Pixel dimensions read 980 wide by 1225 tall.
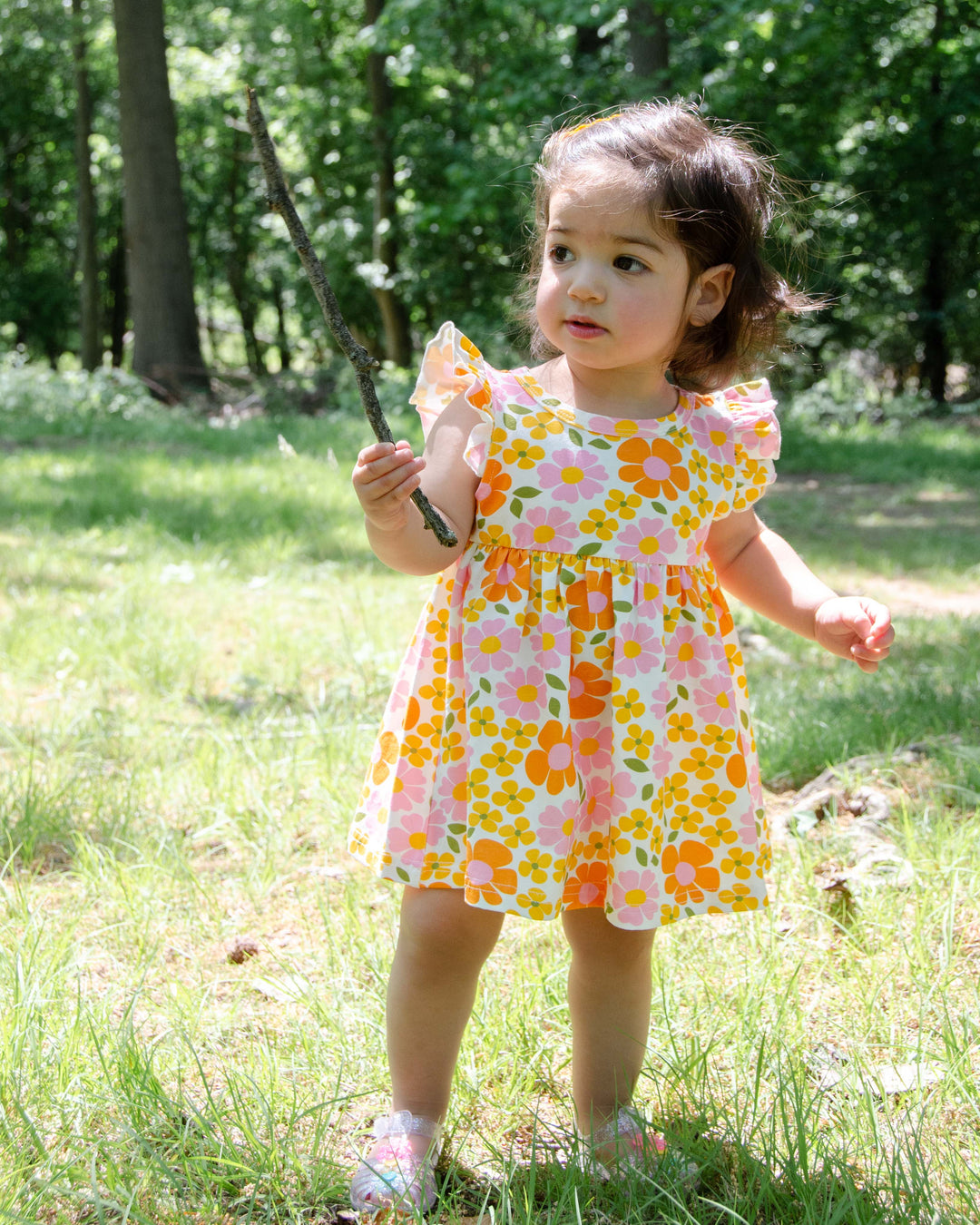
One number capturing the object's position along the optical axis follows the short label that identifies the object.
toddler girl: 1.53
